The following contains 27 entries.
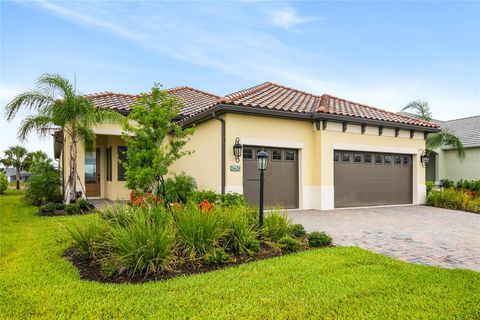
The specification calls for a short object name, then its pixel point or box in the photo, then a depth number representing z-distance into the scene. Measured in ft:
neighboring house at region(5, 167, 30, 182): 199.00
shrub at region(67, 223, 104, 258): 17.92
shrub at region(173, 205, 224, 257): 17.66
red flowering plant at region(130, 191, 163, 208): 22.60
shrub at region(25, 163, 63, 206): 46.44
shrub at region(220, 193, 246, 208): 31.12
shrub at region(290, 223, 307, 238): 22.66
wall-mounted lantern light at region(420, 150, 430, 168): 46.88
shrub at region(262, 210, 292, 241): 20.95
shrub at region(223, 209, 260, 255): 18.83
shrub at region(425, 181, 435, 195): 51.49
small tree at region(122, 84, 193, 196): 26.00
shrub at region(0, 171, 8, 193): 78.59
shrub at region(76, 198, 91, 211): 37.71
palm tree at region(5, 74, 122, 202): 36.91
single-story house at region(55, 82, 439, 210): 35.88
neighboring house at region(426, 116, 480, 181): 66.33
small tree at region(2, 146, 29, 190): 111.24
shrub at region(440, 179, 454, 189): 62.24
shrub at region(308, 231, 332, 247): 20.92
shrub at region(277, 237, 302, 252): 19.93
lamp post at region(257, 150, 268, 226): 22.56
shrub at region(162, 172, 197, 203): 36.33
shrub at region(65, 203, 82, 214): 36.42
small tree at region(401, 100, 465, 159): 58.85
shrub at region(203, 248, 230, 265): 16.89
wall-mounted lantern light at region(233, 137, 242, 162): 34.45
